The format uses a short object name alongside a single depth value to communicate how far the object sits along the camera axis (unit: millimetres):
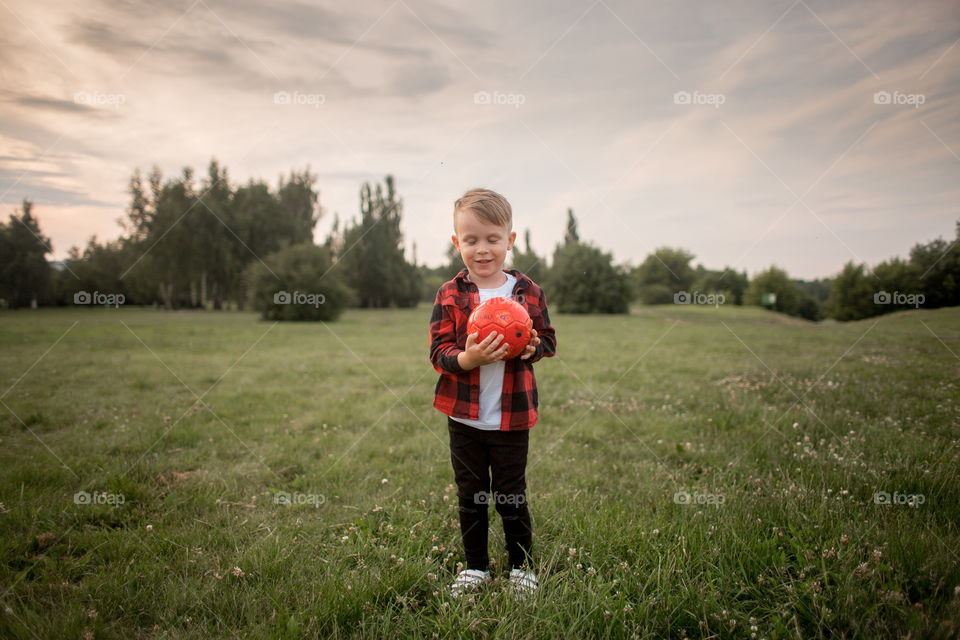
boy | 2996
